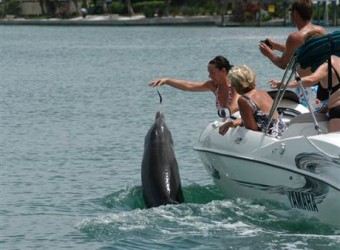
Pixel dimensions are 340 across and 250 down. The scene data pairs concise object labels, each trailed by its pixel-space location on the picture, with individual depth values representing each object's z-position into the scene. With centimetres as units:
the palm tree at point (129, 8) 11981
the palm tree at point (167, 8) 11621
